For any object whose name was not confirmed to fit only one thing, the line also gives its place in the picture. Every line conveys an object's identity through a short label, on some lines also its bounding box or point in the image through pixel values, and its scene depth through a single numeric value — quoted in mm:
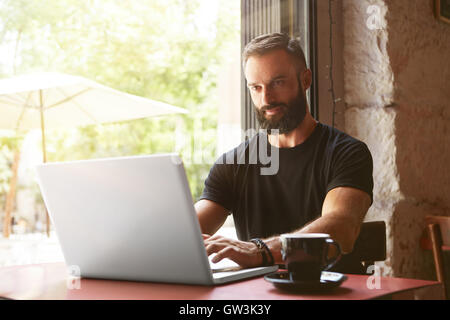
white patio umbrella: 3463
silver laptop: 783
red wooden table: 749
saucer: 767
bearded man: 1584
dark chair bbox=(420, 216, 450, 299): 1635
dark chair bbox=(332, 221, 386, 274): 1496
